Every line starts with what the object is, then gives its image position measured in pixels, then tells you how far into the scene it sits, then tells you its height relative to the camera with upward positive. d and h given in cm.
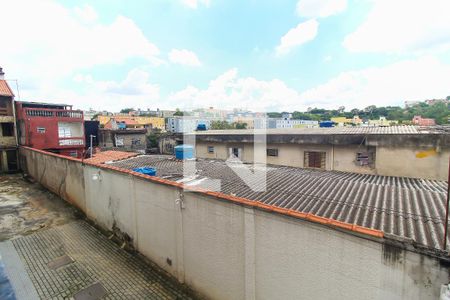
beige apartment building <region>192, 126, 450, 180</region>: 899 -115
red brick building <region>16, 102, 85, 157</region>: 1900 +27
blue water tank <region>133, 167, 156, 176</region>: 785 -142
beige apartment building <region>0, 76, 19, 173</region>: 1955 -9
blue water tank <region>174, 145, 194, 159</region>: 1138 -114
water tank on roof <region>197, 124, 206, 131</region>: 2078 +11
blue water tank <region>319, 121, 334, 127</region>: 1694 +14
